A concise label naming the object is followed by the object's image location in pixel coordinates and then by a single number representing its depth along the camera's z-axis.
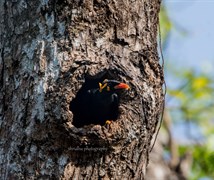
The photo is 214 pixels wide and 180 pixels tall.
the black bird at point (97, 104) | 7.94
